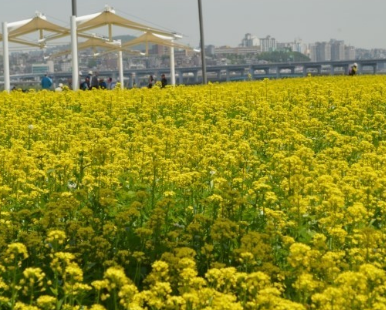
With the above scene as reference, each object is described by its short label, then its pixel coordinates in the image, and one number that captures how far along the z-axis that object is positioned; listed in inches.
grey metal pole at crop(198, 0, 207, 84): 1658.5
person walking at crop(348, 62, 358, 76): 1349.7
